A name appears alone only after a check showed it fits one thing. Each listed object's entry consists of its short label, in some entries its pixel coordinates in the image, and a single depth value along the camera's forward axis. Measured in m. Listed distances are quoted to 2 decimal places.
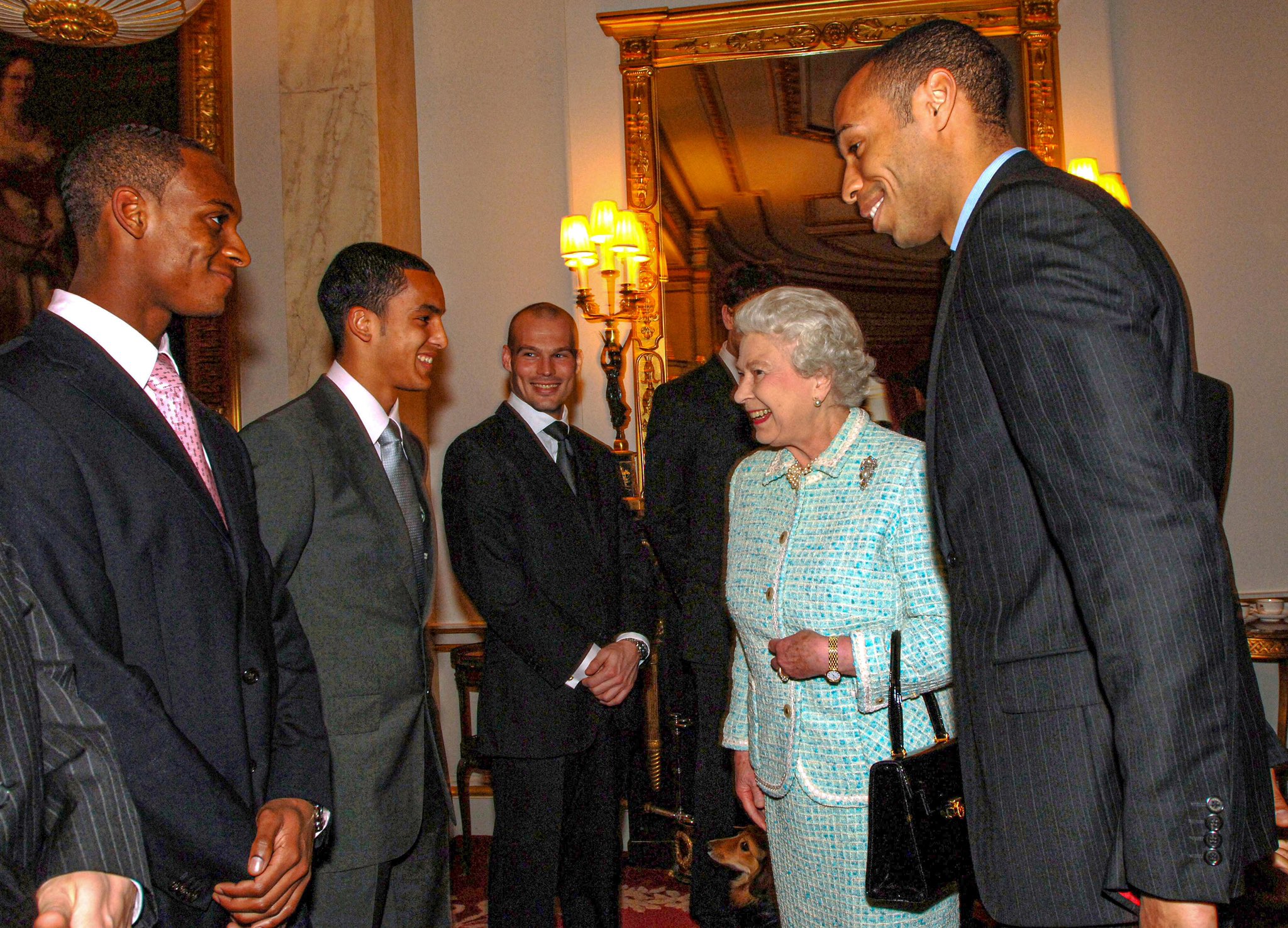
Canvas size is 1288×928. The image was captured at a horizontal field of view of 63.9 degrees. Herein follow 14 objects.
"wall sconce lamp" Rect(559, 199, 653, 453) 4.73
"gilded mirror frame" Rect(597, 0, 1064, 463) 4.87
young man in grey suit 2.29
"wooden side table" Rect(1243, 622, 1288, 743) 4.25
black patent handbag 1.80
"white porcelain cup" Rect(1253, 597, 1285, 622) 4.48
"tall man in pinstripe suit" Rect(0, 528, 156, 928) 1.16
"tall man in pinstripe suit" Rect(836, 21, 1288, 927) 1.14
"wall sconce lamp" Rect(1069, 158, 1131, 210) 4.49
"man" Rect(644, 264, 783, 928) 3.58
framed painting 4.49
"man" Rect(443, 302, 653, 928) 3.04
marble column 4.75
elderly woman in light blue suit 2.12
